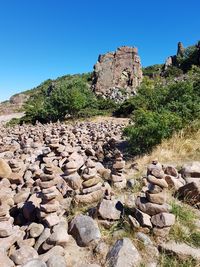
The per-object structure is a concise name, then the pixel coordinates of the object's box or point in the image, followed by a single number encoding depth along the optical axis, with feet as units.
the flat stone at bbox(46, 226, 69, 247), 5.85
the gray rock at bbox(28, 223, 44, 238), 6.35
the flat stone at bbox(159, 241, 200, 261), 5.25
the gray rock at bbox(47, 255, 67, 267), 5.23
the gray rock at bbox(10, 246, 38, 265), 5.47
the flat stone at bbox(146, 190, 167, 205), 6.33
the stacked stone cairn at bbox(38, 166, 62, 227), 6.54
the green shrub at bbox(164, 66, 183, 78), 79.47
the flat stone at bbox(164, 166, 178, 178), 8.96
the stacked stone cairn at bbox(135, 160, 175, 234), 6.01
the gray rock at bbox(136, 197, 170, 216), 6.20
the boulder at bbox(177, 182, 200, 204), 7.43
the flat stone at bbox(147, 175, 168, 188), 6.38
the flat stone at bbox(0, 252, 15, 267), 5.26
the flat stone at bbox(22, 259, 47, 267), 5.04
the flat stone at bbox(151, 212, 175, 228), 5.94
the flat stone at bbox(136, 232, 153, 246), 5.71
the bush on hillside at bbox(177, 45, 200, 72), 86.39
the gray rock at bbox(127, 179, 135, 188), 8.38
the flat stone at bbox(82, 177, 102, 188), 7.59
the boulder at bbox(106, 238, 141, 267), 5.21
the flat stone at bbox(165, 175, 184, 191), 8.14
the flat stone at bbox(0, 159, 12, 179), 9.76
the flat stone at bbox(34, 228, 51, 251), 6.03
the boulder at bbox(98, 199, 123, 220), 6.48
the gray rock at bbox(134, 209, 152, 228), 6.01
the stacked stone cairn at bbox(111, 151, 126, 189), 8.58
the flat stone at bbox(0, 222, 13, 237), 6.29
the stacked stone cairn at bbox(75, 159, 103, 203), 7.45
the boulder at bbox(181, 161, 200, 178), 9.09
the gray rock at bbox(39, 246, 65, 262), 5.46
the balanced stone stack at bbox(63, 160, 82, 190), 8.33
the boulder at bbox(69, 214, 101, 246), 5.96
